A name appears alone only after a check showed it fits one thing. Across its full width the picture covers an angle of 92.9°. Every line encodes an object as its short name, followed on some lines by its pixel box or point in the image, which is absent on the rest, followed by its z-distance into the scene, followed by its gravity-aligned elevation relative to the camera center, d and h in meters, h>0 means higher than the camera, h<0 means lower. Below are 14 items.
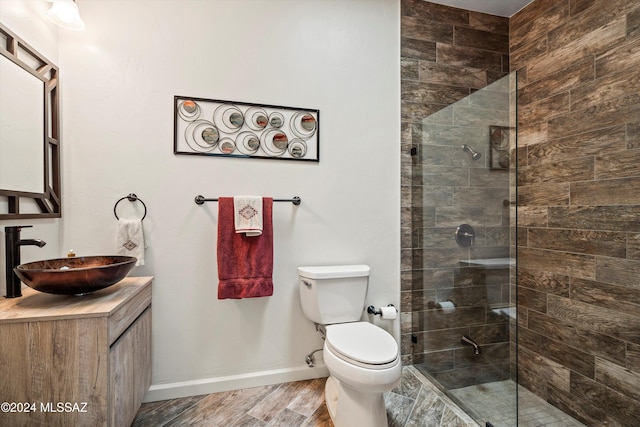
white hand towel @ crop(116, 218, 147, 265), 1.70 -0.15
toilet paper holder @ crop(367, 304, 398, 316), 2.08 -0.67
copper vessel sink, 1.15 -0.26
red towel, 1.81 -0.27
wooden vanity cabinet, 1.06 -0.54
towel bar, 1.86 +0.08
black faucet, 1.27 -0.18
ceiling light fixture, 1.50 +1.00
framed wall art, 1.86 +0.53
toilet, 1.38 -0.66
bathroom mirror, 1.32 +0.38
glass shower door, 1.59 -0.26
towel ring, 1.76 +0.08
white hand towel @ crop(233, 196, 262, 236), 1.82 -0.01
